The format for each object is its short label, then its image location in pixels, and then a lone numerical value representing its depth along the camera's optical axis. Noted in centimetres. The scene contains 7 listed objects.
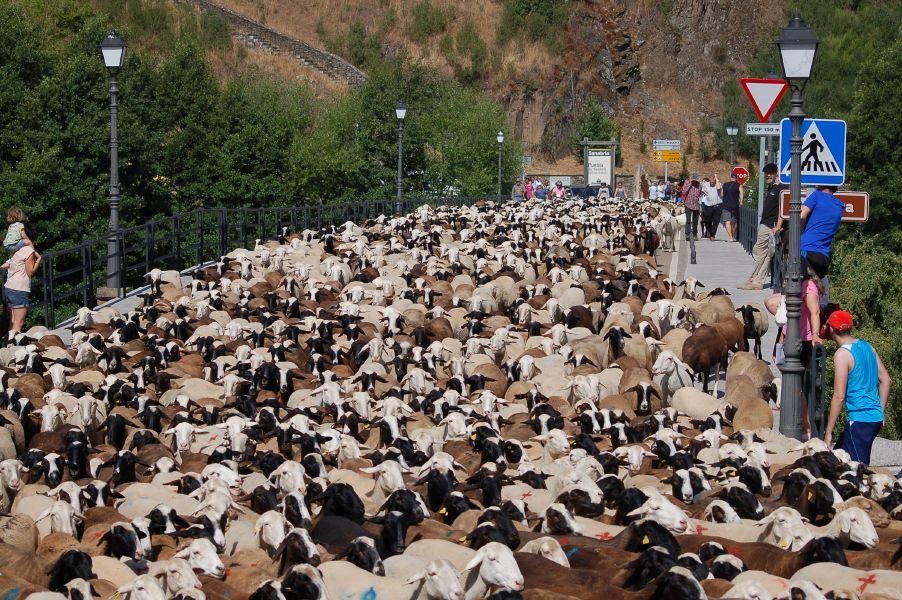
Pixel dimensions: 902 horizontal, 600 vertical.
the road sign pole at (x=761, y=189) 2639
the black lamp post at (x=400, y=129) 3753
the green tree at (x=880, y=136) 4330
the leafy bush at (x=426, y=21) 9988
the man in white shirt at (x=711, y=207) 3772
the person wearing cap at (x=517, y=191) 5879
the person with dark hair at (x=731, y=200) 3750
